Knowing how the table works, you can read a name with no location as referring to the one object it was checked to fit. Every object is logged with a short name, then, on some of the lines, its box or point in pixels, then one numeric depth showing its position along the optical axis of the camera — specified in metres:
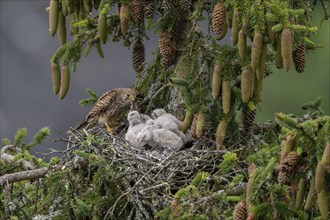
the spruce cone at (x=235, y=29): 15.22
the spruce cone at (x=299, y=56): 15.78
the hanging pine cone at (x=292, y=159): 12.17
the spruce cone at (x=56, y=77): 16.58
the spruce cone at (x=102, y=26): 16.67
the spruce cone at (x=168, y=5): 17.06
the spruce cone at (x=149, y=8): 16.77
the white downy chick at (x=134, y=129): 16.97
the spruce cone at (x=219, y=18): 15.76
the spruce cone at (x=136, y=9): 16.69
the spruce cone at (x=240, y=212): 12.55
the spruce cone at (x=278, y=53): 14.96
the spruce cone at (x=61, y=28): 17.00
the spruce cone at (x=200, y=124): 16.17
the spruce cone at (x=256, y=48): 14.81
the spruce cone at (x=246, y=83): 15.37
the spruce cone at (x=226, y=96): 15.72
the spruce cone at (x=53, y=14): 16.83
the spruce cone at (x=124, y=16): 16.50
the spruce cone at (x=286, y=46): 14.52
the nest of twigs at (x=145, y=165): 15.29
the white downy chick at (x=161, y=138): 16.83
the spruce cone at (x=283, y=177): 12.19
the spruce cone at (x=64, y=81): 16.53
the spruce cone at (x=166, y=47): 17.00
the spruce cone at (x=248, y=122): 16.64
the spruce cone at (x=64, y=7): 16.91
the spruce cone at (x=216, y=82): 15.77
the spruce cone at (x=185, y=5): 16.89
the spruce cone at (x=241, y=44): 15.03
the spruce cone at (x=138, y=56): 17.98
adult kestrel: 17.98
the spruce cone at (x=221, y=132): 16.19
